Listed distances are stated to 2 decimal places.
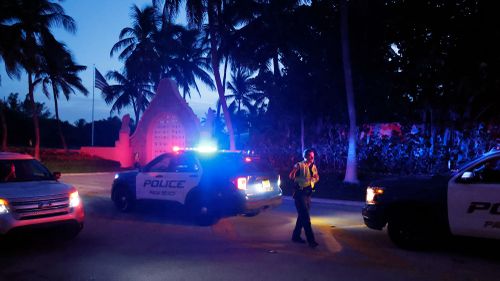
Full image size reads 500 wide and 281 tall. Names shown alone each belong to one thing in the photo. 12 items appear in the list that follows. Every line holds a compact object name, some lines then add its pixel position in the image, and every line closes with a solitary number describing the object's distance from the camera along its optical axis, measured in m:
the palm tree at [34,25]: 29.62
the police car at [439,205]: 6.32
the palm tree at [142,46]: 37.09
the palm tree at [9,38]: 28.52
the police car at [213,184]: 8.91
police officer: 7.37
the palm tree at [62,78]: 35.66
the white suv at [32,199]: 6.63
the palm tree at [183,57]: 36.81
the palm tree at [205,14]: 21.31
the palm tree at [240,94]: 46.22
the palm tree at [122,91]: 42.68
